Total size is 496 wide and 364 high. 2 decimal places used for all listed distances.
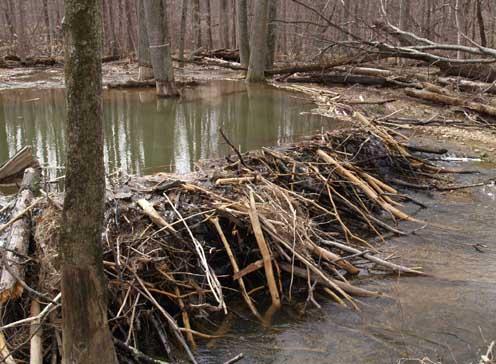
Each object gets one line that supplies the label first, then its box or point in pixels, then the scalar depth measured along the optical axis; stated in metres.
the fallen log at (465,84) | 12.94
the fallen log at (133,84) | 16.84
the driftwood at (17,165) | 7.09
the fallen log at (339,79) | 15.95
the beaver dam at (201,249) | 4.36
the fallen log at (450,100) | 11.50
